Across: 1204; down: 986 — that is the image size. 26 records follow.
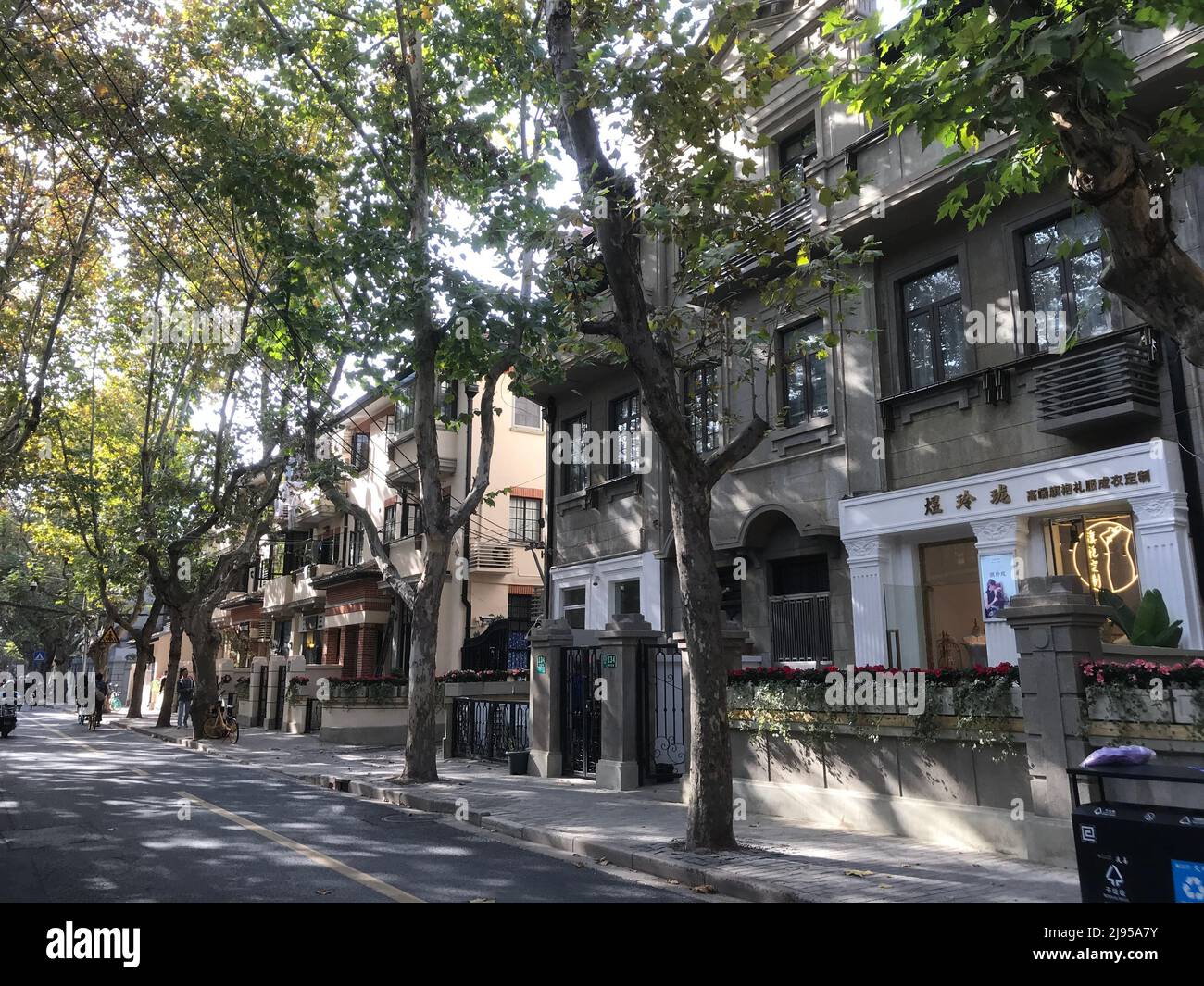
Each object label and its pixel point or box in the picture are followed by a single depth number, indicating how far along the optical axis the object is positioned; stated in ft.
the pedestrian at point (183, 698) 109.40
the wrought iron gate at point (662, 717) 46.65
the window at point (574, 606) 74.79
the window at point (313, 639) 128.16
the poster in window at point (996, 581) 43.24
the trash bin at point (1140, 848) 14.24
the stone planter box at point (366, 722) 78.18
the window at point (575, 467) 74.95
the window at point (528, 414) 100.63
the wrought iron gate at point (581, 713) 50.08
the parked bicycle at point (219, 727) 80.79
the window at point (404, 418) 102.78
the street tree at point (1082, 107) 19.90
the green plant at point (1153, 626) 34.60
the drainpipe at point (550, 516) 77.66
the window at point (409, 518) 101.40
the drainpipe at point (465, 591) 91.40
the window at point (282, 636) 142.82
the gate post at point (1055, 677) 26.91
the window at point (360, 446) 108.13
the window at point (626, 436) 68.28
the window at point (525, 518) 96.89
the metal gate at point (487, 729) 57.98
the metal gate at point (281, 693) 96.02
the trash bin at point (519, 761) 52.61
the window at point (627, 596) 68.08
